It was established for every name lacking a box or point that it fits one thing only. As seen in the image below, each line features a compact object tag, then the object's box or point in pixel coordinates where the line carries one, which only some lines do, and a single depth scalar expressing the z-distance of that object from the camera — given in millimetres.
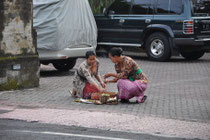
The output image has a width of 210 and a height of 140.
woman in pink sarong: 12337
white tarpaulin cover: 17536
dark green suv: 21497
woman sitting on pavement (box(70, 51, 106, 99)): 12863
